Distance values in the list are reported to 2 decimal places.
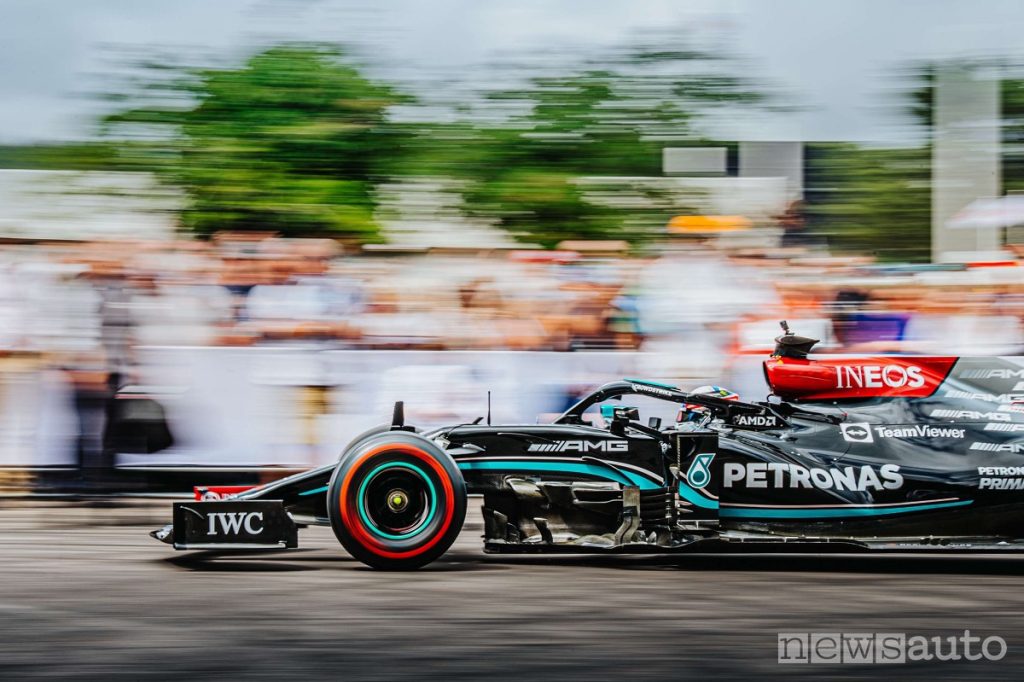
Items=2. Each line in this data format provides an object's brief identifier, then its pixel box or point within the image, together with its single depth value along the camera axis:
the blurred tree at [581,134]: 15.39
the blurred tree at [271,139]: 15.66
